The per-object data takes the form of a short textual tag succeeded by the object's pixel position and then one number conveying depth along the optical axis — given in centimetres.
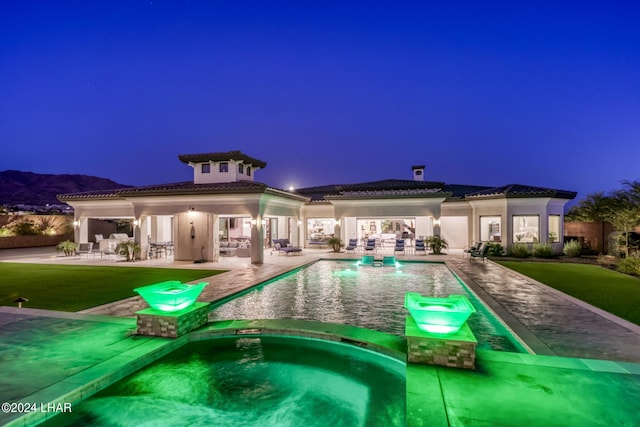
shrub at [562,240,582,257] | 1869
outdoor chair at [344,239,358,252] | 2012
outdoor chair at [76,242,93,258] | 1967
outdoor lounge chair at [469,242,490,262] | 1581
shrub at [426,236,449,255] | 1973
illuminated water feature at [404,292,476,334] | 427
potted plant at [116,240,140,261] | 1750
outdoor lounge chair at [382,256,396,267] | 1520
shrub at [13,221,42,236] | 2655
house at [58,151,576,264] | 1728
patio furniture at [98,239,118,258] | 1936
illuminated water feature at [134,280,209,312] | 552
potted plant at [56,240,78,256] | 1952
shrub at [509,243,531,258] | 1823
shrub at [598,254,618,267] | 1487
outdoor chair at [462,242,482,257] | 1681
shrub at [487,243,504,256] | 1884
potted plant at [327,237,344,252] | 2111
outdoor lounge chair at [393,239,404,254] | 1941
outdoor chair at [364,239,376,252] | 1977
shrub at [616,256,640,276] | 1229
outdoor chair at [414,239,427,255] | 1939
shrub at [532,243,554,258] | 1809
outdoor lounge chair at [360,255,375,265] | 1545
